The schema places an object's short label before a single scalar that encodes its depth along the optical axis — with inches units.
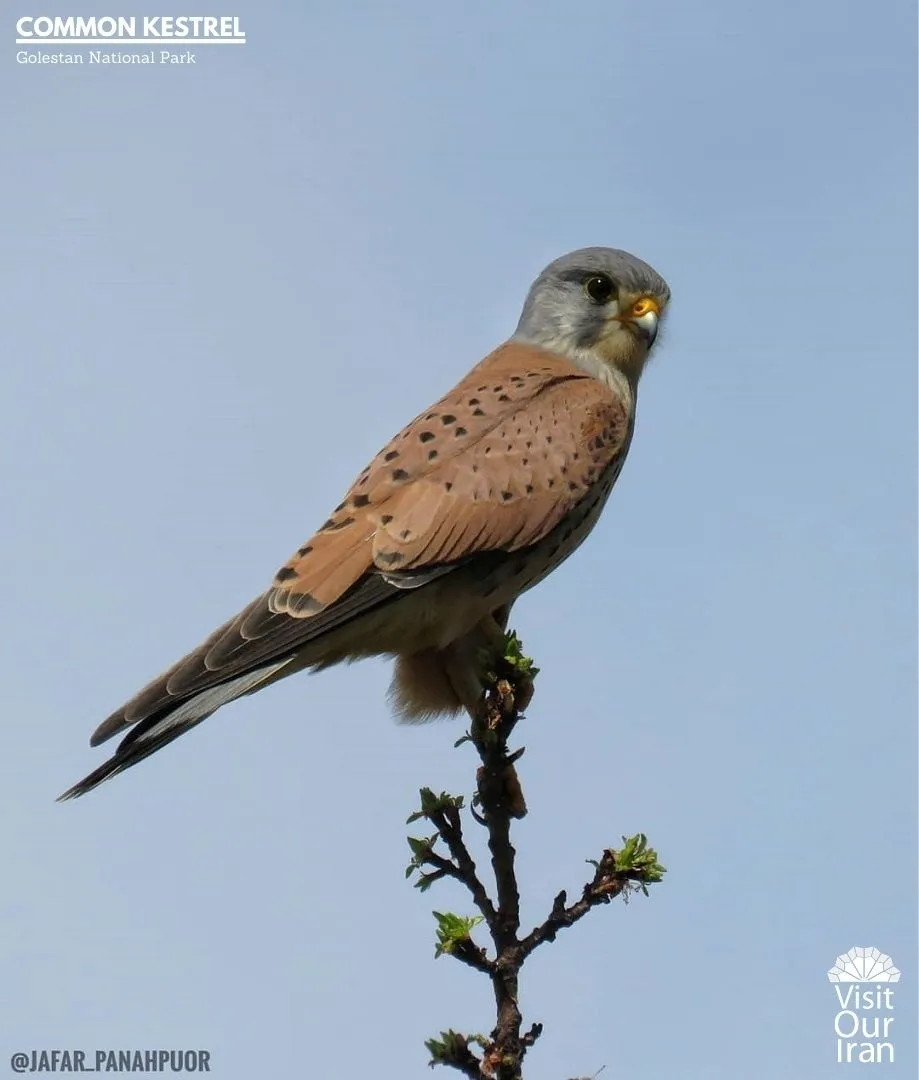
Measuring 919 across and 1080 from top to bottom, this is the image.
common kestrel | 319.3
